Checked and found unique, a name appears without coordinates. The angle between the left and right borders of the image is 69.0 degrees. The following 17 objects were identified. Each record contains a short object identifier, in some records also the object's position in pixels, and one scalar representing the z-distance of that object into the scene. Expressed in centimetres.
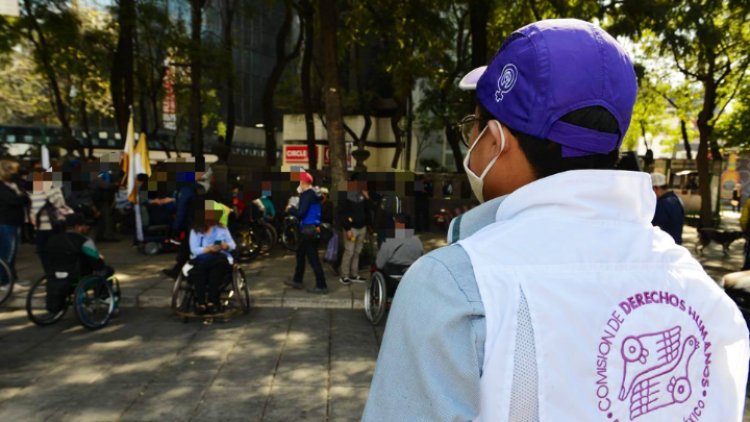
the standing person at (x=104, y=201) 1154
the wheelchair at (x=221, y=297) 670
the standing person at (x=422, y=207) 1482
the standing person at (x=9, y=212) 764
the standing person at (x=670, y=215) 657
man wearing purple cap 87
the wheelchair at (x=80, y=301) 633
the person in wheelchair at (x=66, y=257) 638
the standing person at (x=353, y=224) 852
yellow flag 951
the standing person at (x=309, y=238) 805
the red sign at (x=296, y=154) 1761
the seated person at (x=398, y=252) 671
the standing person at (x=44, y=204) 751
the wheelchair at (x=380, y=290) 659
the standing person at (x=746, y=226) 781
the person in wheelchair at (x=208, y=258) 661
